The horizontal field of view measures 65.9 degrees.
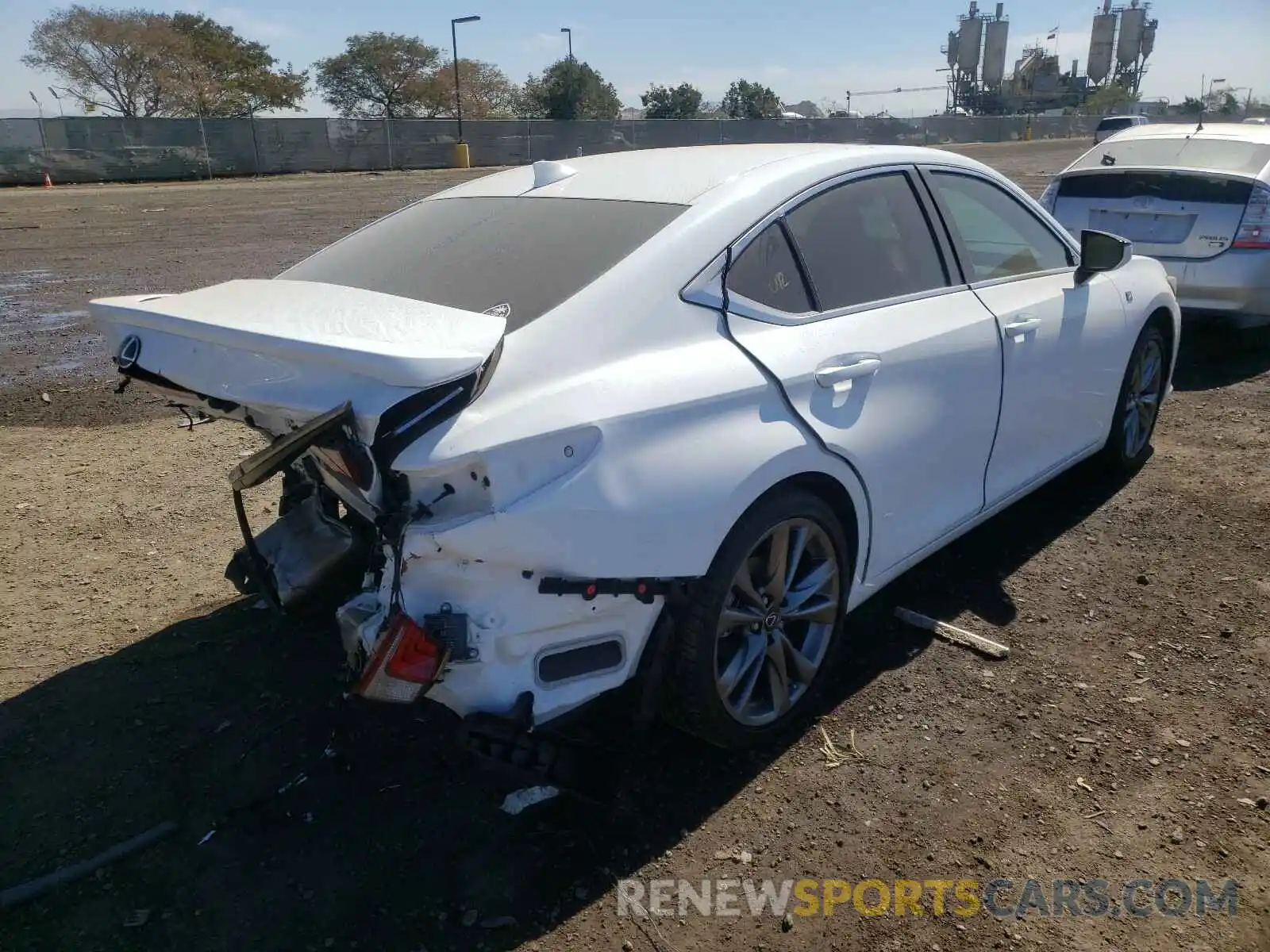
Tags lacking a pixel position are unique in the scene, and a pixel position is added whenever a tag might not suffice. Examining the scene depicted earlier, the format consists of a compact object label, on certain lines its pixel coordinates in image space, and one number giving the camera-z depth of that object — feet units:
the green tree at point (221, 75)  186.50
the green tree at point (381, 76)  216.33
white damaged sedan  7.72
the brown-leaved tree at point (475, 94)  223.30
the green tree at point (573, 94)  200.13
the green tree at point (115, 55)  177.27
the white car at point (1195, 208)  23.07
